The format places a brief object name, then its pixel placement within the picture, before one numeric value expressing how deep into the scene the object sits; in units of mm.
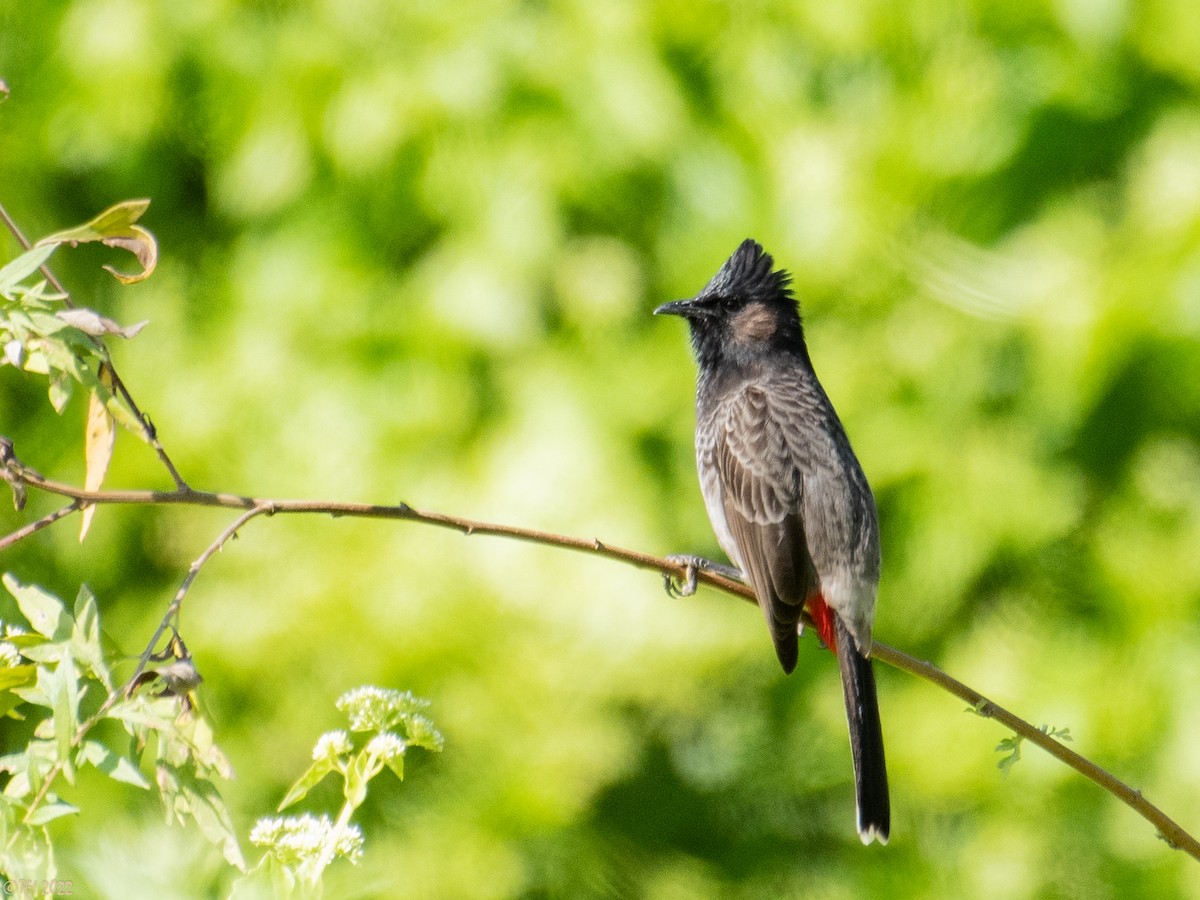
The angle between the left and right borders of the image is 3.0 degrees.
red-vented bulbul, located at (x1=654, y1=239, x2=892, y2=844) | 7255
